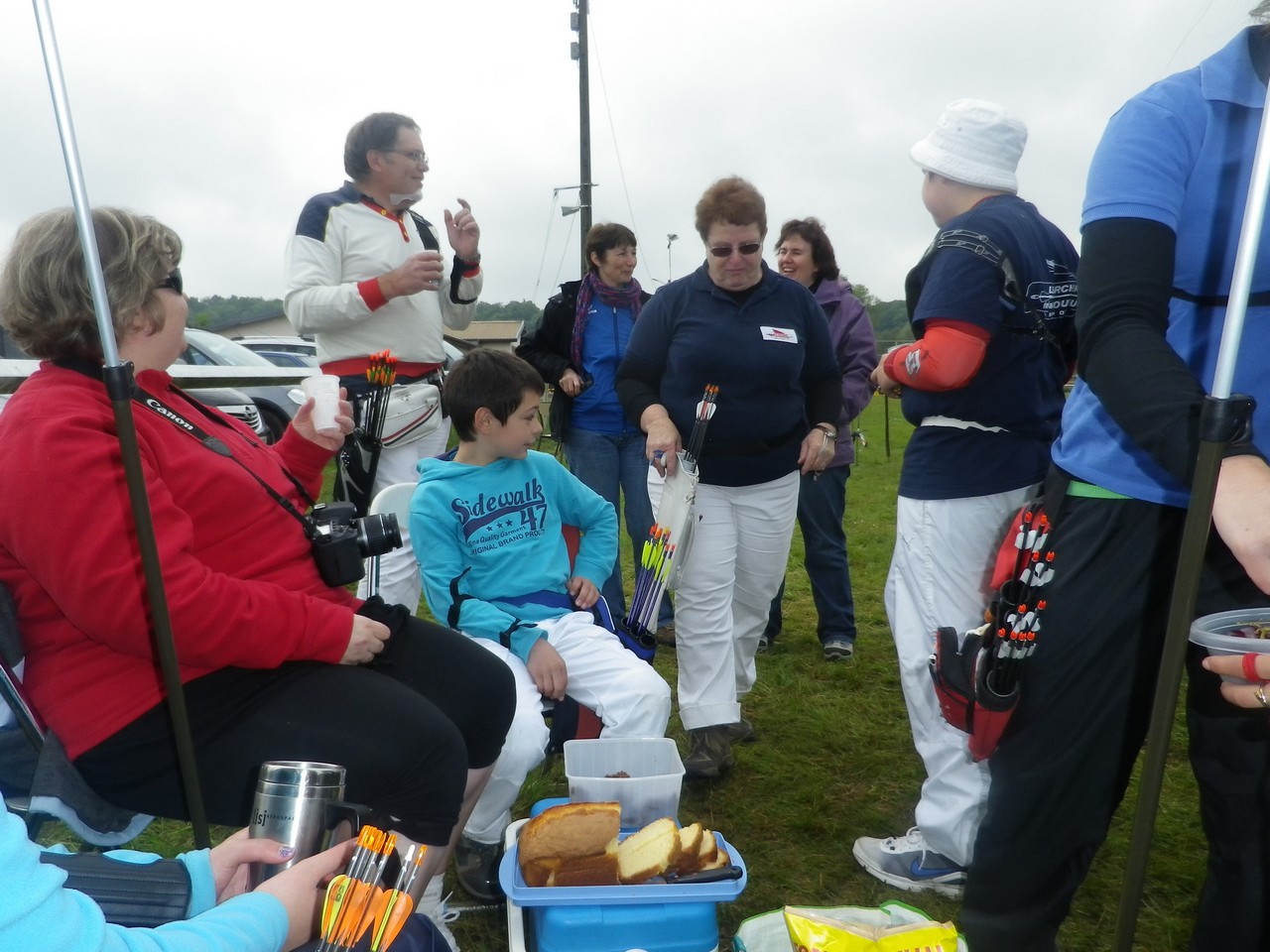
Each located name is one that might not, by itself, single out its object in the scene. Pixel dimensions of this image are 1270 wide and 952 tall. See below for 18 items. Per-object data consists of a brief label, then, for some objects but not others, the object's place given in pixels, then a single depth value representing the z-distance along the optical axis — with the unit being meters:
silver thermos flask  1.26
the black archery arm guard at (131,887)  1.10
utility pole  14.96
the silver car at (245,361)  8.31
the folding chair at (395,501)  2.54
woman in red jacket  1.40
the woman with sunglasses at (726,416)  2.77
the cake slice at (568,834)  1.64
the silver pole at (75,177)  1.23
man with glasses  2.74
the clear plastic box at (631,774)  1.87
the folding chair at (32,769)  1.41
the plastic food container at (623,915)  1.58
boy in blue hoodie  2.15
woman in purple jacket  4.05
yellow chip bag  1.33
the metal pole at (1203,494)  0.88
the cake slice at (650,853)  1.65
